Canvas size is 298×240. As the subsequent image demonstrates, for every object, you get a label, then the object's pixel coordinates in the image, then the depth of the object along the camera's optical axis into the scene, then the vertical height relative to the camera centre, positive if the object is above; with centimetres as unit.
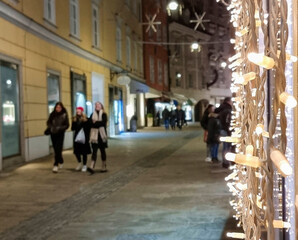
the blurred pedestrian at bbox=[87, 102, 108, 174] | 1029 -28
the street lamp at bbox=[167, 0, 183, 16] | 1933 +466
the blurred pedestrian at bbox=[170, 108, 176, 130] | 3131 -23
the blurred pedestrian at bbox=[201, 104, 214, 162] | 1193 -11
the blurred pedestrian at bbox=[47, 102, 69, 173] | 1047 -17
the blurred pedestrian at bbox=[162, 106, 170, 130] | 3089 -9
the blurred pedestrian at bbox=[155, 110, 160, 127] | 3691 -17
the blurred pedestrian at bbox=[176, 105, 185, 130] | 3168 -11
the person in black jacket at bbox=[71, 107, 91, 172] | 1042 -32
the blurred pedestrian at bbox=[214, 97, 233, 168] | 1028 -8
